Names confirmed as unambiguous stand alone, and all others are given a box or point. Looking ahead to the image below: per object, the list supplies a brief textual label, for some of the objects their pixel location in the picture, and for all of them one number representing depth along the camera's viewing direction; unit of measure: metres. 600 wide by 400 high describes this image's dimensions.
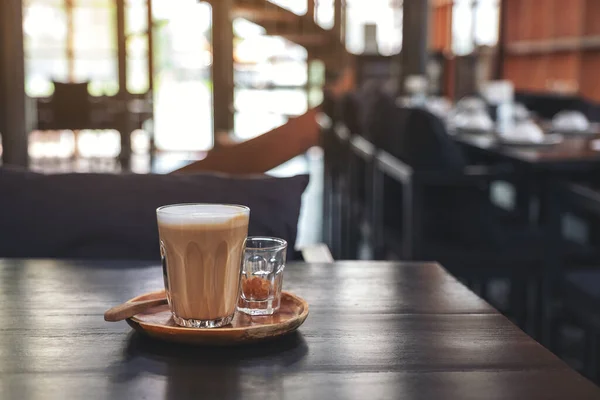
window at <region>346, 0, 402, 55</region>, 11.94
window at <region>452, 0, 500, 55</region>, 10.49
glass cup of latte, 0.92
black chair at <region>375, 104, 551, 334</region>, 2.87
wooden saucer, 0.89
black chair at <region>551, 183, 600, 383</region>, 2.30
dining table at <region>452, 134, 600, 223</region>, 2.74
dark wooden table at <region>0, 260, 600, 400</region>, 0.77
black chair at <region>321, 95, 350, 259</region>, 4.70
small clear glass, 1.02
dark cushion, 1.62
